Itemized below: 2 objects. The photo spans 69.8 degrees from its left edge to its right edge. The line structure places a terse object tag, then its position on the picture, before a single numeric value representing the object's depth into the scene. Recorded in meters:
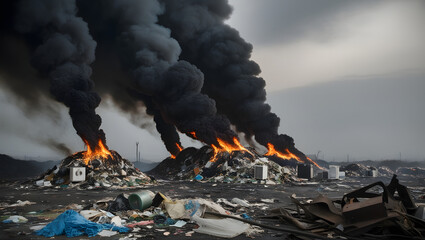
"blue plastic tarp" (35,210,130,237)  6.45
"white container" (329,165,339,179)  27.81
